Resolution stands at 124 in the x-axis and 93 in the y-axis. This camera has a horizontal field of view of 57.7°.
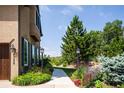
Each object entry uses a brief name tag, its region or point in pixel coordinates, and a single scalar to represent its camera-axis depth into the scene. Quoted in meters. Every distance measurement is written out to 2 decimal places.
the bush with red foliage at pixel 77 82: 5.67
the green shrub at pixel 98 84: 5.34
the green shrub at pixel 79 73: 6.14
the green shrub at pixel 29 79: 5.58
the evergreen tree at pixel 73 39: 13.05
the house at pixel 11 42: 5.97
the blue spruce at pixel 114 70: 5.55
